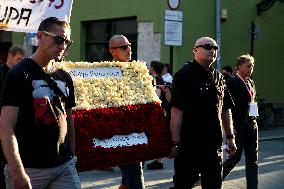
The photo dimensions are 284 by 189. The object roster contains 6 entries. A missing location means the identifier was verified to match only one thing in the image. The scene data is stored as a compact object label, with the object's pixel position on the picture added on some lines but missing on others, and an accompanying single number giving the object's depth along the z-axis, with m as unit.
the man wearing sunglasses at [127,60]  10.66
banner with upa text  11.81
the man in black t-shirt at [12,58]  11.74
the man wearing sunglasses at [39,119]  6.78
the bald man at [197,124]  9.92
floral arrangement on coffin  9.14
